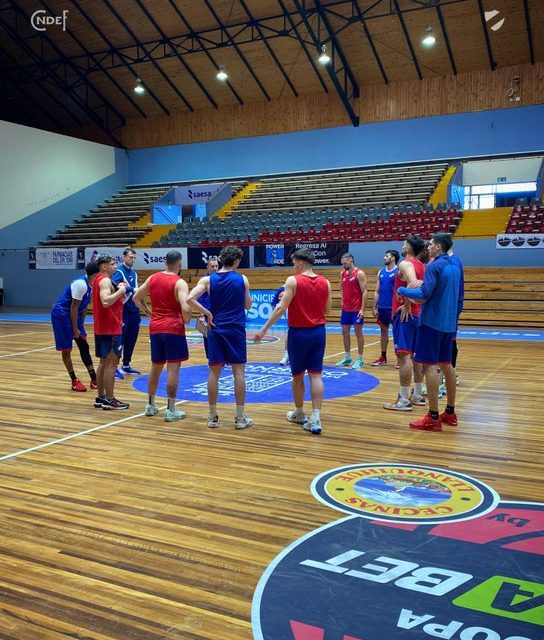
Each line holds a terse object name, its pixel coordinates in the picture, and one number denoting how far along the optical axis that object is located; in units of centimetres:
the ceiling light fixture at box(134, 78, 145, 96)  2328
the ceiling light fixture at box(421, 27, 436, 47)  1769
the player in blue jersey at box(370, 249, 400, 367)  851
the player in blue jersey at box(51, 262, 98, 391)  680
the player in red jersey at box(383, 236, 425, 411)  566
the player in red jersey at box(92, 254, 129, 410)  604
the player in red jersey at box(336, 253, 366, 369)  887
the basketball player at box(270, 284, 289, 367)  893
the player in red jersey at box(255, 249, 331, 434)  517
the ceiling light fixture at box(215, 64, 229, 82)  2158
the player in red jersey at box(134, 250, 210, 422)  548
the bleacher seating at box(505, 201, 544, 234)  1623
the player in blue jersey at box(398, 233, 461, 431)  514
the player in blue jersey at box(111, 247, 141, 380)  810
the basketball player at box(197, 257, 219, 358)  759
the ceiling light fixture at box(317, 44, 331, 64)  1900
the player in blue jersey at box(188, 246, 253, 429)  525
